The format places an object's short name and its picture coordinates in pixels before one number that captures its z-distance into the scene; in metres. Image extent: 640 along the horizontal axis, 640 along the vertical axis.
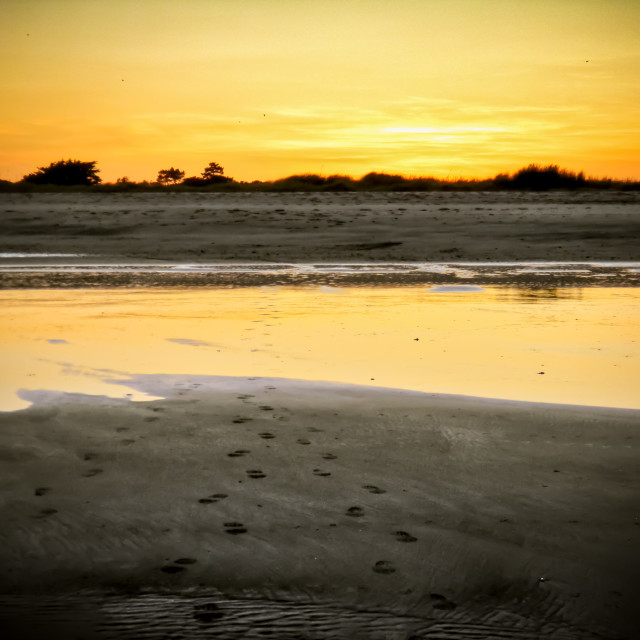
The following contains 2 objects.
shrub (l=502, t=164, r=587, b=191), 38.62
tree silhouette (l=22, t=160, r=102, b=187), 44.88
